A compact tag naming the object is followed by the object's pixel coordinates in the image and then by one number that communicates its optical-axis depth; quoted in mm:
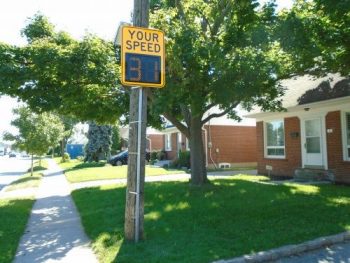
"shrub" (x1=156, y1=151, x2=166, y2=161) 35469
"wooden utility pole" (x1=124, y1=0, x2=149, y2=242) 7047
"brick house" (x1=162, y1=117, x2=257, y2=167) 26594
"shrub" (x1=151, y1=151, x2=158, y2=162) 35972
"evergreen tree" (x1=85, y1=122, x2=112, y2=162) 40344
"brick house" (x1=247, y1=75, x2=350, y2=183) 14352
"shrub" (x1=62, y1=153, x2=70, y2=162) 48688
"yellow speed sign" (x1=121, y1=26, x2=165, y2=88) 6895
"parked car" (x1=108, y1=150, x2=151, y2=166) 34062
